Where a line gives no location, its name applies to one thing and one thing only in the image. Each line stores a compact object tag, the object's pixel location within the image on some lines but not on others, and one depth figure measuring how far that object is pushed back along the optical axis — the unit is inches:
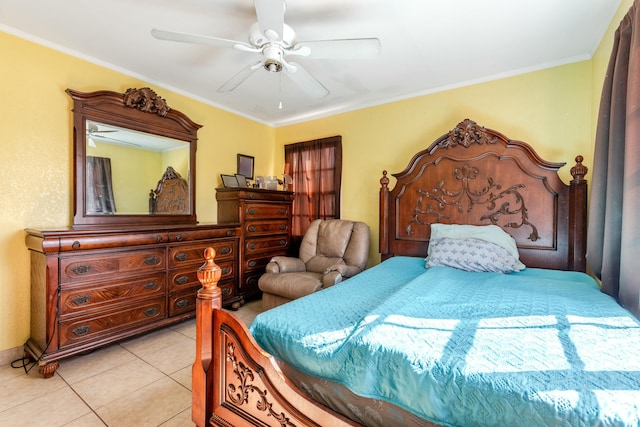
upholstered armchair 110.2
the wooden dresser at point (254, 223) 133.1
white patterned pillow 87.8
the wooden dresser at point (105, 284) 79.2
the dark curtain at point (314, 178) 149.0
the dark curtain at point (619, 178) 55.7
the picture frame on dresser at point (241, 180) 150.4
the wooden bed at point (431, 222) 42.7
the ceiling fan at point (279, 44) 64.4
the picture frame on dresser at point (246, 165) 155.3
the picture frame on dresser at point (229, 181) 142.9
